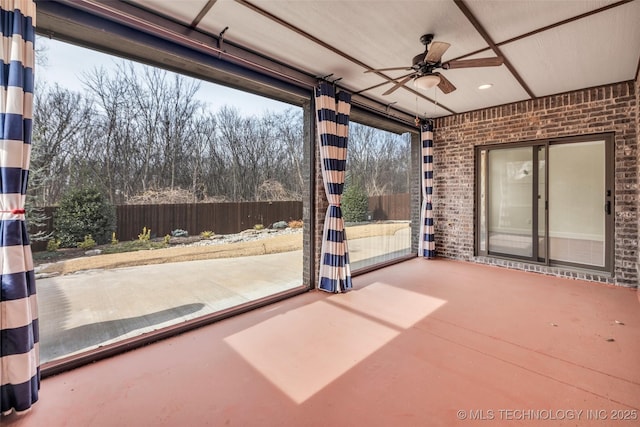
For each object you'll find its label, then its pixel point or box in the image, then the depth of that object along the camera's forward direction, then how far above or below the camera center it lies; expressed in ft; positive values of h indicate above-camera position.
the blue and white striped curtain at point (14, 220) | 5.25 -0.11
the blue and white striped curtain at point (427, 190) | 17.79 +1.27
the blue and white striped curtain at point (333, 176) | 11.57 +1.44
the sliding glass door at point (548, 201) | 13.65 +0.47
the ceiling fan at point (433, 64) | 7.85 +4.08
